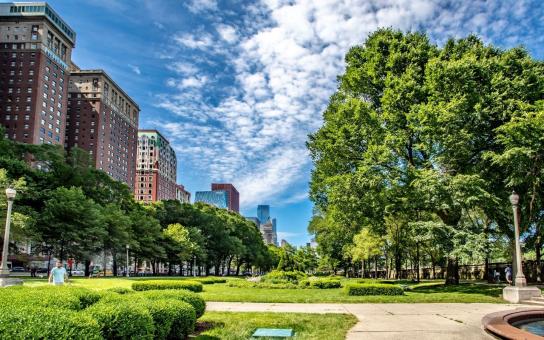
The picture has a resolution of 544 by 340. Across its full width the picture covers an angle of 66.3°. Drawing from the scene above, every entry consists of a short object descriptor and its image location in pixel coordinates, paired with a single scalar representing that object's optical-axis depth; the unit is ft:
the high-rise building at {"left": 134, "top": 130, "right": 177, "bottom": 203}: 595.06
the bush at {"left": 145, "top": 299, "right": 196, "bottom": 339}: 26.89
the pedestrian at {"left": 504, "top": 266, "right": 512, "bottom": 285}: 111.14
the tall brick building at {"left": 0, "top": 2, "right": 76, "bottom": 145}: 357.20
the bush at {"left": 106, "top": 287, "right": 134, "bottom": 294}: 56.87
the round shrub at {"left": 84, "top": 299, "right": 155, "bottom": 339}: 21.57
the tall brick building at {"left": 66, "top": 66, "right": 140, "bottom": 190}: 450.30
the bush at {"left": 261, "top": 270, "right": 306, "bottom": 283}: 128.88
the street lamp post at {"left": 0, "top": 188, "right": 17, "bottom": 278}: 71.36
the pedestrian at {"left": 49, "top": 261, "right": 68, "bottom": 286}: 63.16
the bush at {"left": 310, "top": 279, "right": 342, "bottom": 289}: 107.45
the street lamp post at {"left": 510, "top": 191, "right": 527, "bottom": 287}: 65.01
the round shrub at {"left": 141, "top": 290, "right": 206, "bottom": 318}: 34.09
